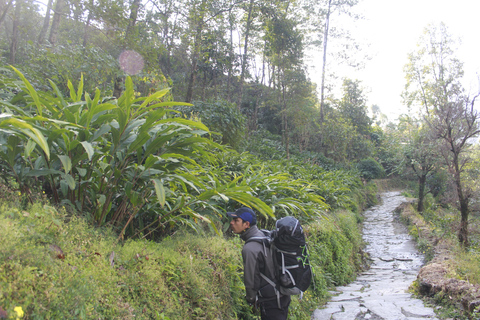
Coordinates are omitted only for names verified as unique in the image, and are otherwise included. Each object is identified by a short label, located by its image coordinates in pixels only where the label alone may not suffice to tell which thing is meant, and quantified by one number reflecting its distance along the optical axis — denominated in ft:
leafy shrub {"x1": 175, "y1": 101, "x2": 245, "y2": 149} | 28.63
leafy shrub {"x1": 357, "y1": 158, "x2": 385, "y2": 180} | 71.00
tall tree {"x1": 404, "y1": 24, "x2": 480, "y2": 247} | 29.30
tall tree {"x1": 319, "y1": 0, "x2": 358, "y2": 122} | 71.95
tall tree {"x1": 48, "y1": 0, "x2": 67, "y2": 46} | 30.25
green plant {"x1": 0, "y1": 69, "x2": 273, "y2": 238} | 7.72
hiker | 8.71
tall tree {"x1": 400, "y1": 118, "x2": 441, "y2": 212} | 48.62
